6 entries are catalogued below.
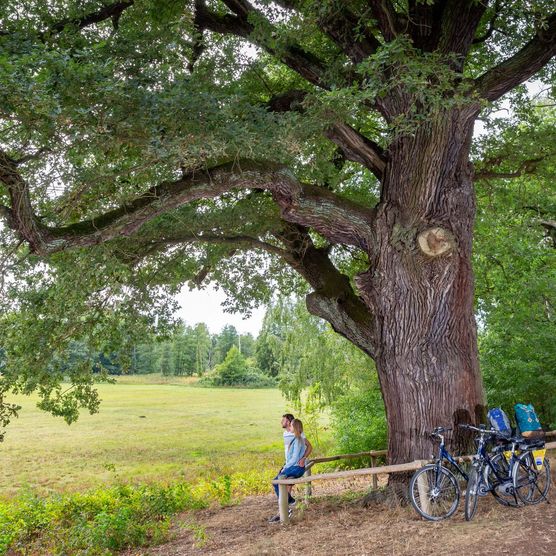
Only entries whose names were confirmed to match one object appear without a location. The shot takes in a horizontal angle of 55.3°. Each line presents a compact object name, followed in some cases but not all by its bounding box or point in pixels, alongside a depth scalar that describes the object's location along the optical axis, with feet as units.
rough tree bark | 21.68
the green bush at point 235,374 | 192.49
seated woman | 24.31
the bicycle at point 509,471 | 19.13
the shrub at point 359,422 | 43.06
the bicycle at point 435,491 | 18.52
